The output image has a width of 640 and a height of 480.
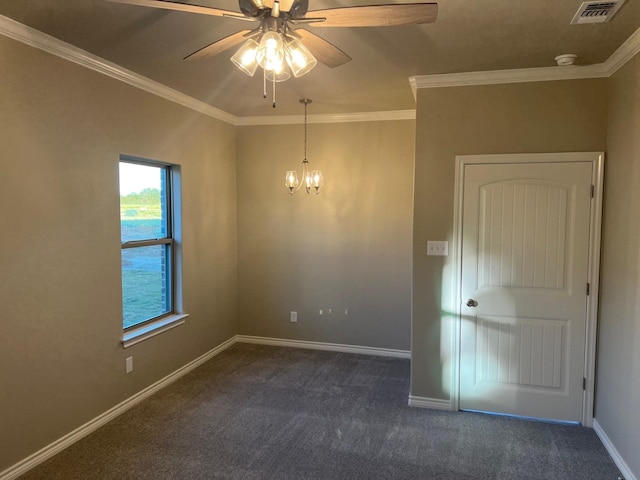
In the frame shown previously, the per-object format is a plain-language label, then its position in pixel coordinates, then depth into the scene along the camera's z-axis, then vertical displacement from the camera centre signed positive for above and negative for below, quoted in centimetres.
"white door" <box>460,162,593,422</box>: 311 -48
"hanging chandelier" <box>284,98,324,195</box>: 427 +43
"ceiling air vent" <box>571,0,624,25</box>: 210 +107
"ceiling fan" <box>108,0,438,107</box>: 158 +77
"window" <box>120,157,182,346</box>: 347 -21
